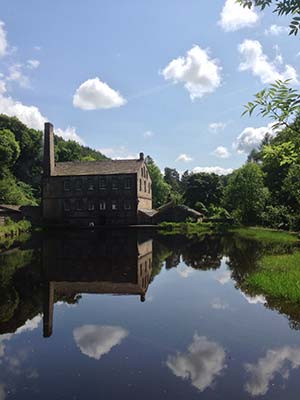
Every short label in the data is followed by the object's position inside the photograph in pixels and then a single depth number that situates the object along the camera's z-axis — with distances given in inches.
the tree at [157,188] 3351.4
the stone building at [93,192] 2183.8
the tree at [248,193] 2073.1
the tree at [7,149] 2807.6
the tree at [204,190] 3144.7
